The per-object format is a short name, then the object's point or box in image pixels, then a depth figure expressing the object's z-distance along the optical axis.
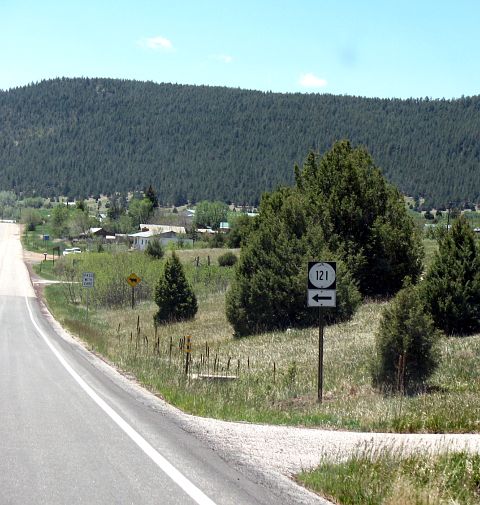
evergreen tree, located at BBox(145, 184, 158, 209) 183.75
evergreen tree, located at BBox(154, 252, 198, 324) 54.31
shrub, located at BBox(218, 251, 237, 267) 90.62
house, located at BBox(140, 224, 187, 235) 142.79
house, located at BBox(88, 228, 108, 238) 162.30
